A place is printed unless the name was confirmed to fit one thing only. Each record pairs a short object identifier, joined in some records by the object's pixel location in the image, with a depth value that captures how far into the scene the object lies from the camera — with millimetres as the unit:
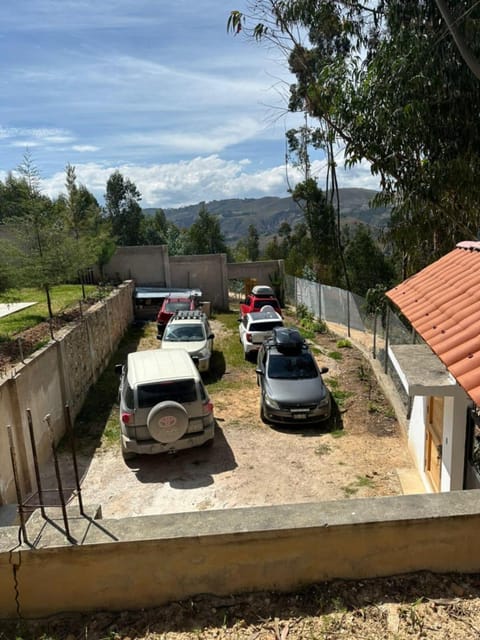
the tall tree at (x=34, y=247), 12062
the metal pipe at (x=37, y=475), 3086
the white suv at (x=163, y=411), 8133
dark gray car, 10500
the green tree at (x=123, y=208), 53625
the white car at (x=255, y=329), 15992
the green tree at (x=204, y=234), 58188
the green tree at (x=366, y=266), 28391
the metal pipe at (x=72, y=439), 3259
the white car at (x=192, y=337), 14180
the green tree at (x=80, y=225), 15975
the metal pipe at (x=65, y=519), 3041
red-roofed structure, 3918
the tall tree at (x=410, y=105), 9250
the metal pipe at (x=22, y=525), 3029
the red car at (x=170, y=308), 19016
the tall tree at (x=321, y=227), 29172
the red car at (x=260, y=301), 22125
